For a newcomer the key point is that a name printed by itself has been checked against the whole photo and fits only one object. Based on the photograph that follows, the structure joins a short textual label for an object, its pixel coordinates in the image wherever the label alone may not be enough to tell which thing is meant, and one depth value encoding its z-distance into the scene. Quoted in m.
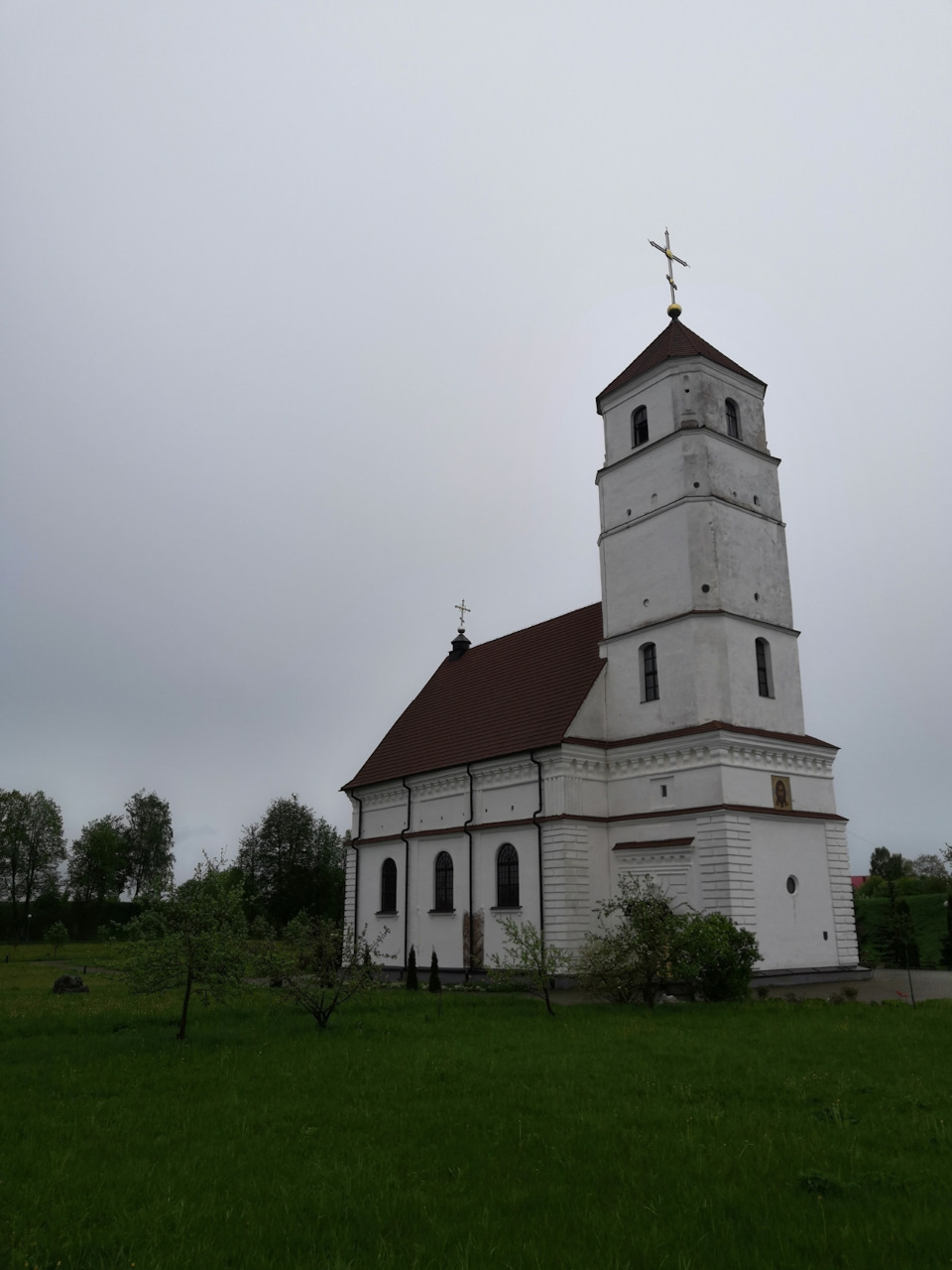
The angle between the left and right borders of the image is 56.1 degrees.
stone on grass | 28.27
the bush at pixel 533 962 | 19.53
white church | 26.62
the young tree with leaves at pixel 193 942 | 15.91
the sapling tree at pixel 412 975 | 27.72
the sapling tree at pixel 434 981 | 27.08
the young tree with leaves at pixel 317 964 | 17.23
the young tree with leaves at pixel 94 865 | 87.38
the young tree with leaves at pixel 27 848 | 77.62
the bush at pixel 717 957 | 20.95
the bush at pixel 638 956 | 20.27
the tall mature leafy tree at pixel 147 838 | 95.12
